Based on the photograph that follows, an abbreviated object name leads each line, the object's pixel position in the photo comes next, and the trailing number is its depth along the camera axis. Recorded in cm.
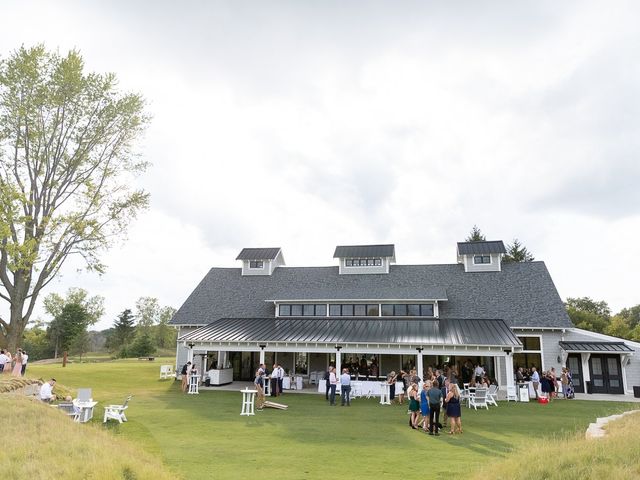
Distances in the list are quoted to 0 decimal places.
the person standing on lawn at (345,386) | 1694
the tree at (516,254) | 5147
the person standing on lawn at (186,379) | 2056
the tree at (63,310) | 5272
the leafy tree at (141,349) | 5272
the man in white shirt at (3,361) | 1838
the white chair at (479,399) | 1655
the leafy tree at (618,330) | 4012
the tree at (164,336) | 6906
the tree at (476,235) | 5412
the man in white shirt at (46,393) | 1485
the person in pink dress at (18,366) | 1817
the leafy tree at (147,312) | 7516
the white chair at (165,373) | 2653
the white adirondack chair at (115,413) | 1287
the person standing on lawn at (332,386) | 1689
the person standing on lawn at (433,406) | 1195
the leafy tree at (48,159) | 1997
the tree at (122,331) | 6159
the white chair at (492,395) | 1703
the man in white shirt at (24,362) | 1953
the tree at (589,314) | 4253
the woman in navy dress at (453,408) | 1189
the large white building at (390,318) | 2095
